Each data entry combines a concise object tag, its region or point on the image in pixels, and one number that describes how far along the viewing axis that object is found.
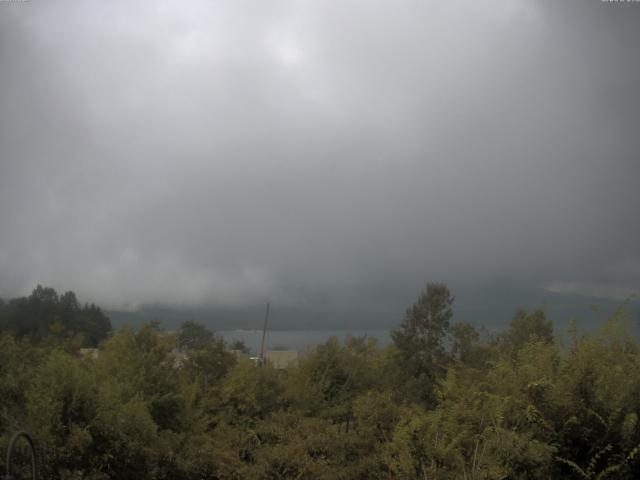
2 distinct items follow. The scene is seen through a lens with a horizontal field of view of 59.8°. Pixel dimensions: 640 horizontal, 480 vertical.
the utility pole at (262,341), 48.20
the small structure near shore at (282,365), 29.48
